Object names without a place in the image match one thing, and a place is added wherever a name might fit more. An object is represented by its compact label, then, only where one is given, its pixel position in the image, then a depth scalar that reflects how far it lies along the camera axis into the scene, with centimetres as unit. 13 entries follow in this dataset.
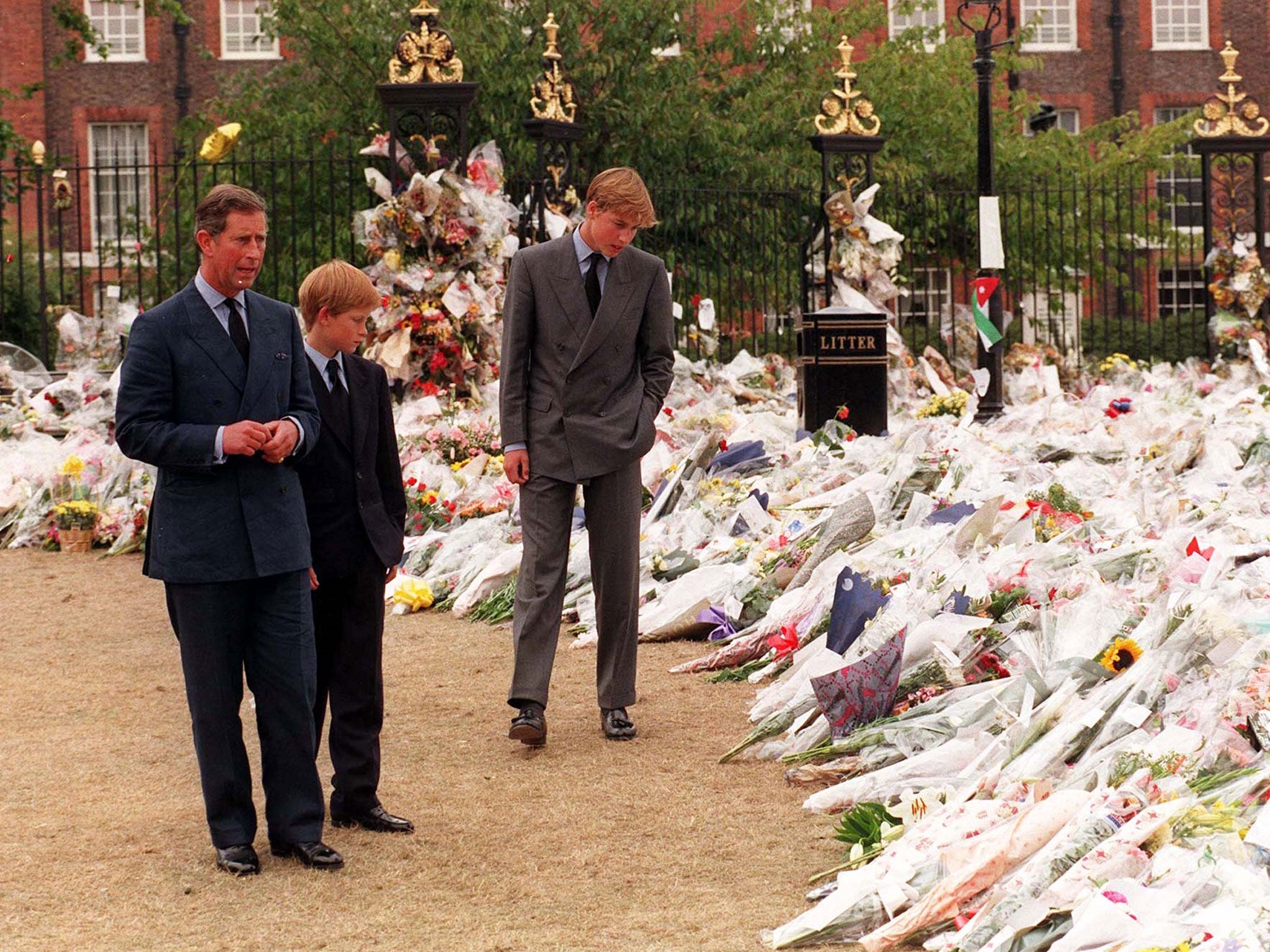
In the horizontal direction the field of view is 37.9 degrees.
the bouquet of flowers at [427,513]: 1062
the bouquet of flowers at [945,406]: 1402
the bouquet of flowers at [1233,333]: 1791
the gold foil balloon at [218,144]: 1442
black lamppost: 1406
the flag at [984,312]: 1405
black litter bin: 1248
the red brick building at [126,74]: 3183
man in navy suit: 456
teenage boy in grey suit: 610
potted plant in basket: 1148
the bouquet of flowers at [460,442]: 1192
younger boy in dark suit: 511
